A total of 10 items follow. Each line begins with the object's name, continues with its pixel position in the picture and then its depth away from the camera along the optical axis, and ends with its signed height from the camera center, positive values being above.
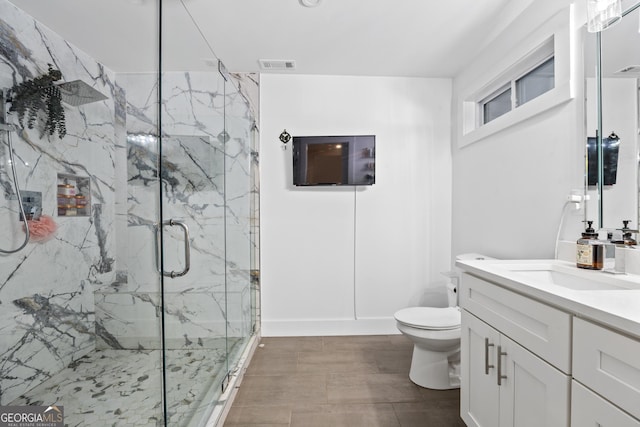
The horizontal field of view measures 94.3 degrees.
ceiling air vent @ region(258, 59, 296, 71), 2.53 +1.28
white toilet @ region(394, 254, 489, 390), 1.83 -0.86
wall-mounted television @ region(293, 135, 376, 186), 2.70 +0.43
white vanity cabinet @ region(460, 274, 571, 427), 0.89 -0.53
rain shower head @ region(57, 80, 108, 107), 1.22 +0.50
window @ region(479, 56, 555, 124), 1.82 +0.87
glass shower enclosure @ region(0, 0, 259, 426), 1.11 -0.11
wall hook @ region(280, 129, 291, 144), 2.74 +0.69
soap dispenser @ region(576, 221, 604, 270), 1.26 -0.17
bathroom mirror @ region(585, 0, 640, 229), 1.25 +0.41
